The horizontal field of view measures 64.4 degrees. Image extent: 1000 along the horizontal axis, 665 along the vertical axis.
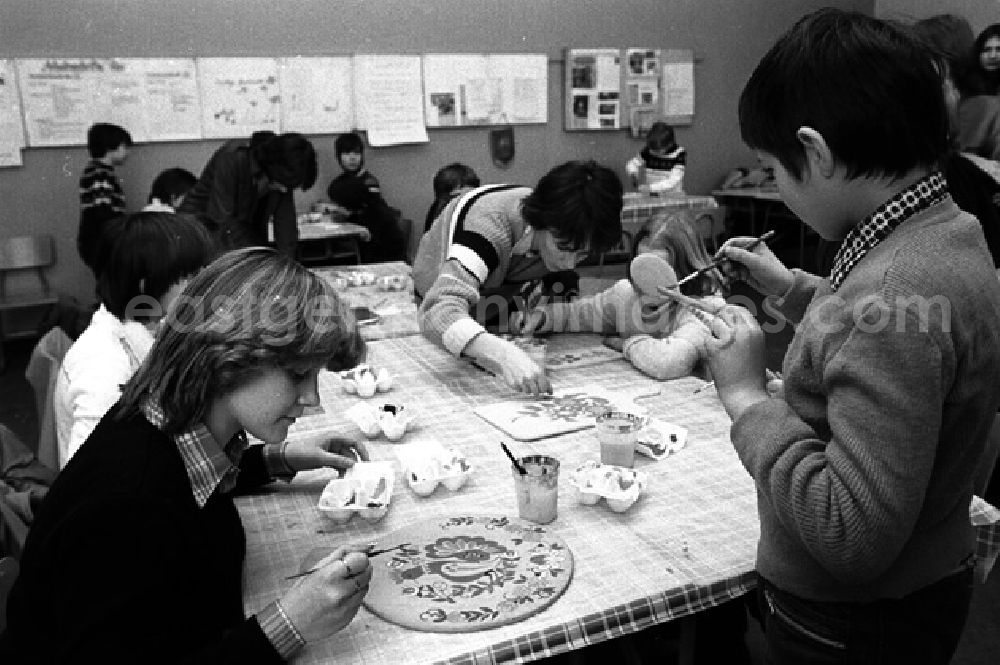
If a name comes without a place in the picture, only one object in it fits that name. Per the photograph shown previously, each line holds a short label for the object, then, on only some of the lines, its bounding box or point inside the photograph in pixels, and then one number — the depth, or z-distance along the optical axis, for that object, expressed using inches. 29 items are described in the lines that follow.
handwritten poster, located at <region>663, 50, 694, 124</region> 321.7
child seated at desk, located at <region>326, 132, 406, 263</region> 242.2
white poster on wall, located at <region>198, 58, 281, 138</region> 247.0
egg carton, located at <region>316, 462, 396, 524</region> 61.9
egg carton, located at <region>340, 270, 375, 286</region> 153.3
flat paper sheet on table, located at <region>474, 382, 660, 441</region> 80.5
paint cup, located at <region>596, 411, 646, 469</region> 70.1
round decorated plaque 50.4
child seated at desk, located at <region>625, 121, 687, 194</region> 300.0
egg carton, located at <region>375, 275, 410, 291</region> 149.3
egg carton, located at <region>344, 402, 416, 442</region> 78.5
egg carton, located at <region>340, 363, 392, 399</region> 92.2
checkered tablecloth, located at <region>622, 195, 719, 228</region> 264.5
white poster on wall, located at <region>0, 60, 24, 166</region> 221.6
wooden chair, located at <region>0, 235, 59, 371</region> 227.8
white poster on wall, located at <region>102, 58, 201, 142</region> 234.8
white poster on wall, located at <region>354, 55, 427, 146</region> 267.9
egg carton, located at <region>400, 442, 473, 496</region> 66.5
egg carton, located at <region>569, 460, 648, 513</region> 62.3
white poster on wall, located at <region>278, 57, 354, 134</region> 257.0
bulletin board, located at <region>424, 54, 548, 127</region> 280.1
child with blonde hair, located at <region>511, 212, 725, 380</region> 96.9
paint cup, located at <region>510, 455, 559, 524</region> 61.4
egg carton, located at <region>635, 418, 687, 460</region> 73.9
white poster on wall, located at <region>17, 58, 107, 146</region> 224.5
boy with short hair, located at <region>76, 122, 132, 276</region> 214.2
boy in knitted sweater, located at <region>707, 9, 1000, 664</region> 37.6
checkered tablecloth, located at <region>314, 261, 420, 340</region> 121.8
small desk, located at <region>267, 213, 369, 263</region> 228.6
